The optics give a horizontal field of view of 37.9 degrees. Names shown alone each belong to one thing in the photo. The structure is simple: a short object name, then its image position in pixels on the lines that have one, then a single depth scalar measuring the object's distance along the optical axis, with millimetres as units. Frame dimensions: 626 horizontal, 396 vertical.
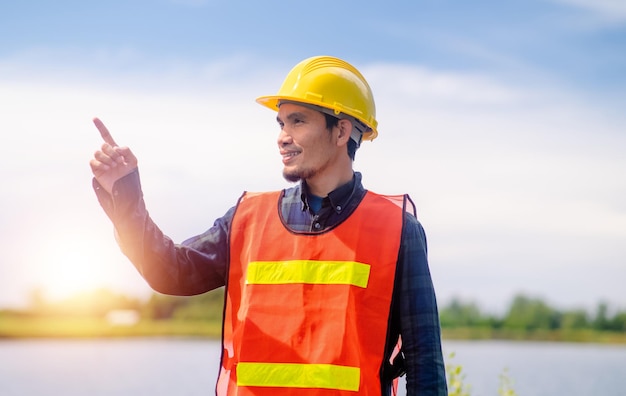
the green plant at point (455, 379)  6402
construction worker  3393
